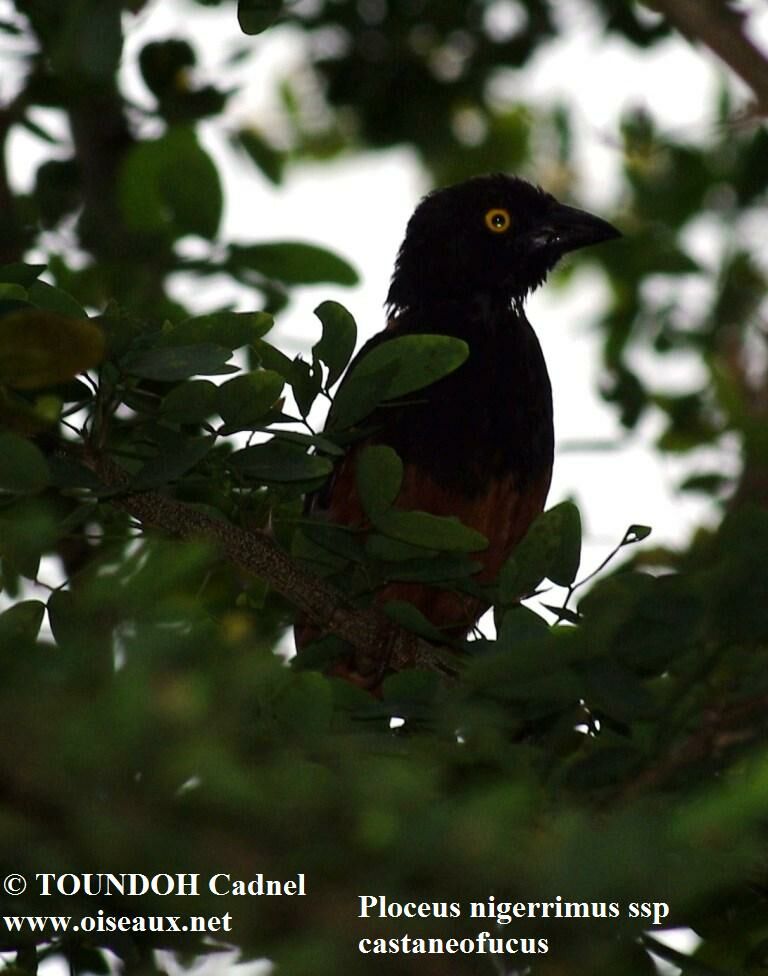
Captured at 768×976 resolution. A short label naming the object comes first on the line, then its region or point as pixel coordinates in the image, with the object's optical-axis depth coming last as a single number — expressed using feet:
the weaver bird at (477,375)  28.35
